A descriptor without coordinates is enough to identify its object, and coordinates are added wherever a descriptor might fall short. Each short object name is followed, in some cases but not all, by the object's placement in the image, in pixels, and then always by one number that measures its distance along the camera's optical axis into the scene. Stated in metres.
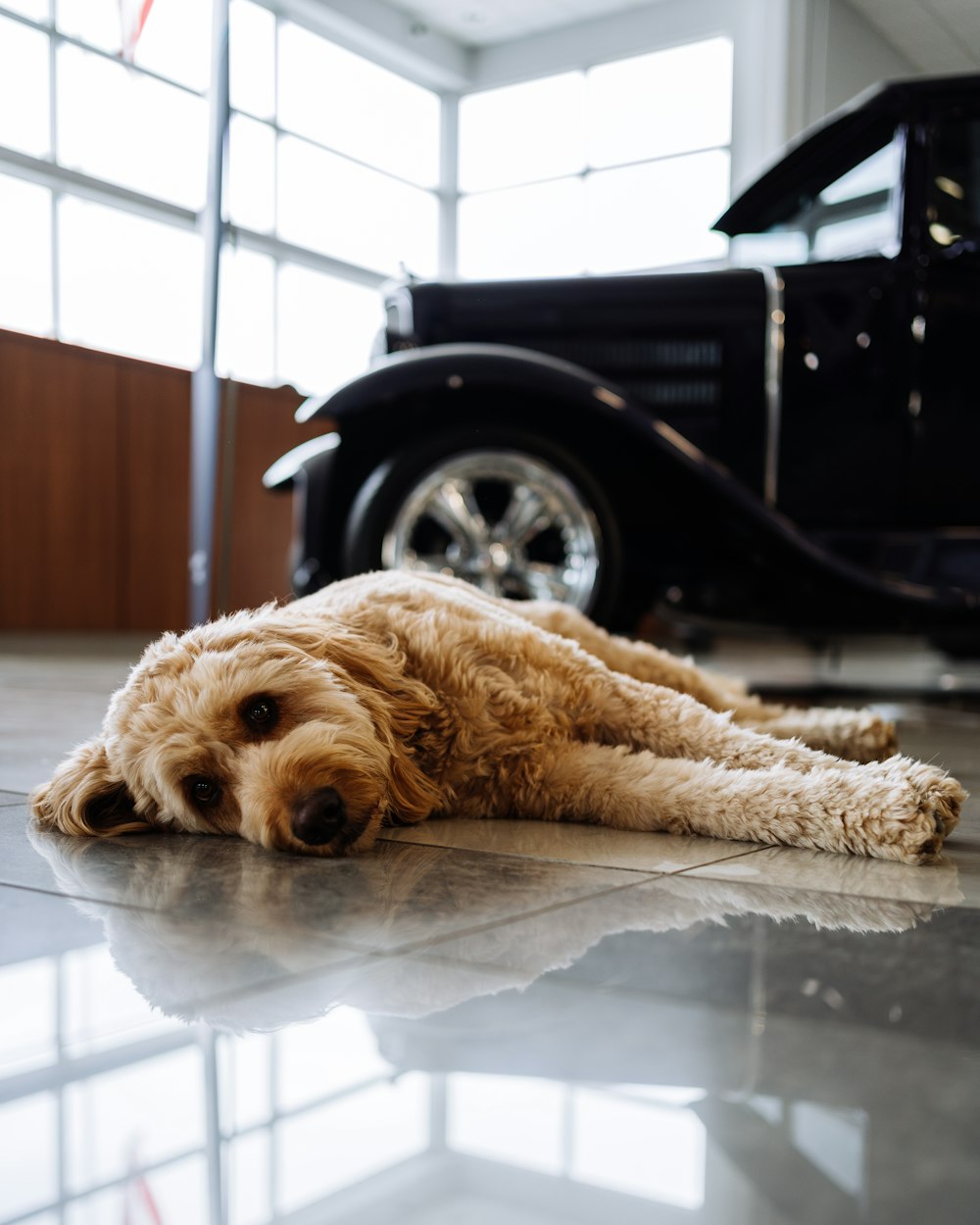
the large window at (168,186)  9.17
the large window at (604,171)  4.82
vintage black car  4.16
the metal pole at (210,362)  5.81
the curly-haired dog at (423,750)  1.88
